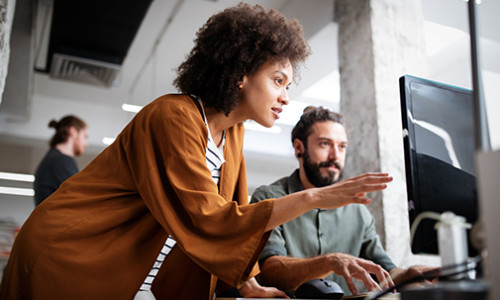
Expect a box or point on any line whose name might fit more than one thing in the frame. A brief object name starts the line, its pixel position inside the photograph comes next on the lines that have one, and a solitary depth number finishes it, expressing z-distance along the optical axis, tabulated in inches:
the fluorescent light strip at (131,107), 249.8
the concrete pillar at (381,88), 107.8
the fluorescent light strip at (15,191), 330.3
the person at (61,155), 135.0
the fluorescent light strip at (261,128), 286.0
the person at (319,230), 52.7
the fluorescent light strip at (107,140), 297.9
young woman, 39.9
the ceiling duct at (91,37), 138.6
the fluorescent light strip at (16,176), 304.7
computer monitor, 36.5
